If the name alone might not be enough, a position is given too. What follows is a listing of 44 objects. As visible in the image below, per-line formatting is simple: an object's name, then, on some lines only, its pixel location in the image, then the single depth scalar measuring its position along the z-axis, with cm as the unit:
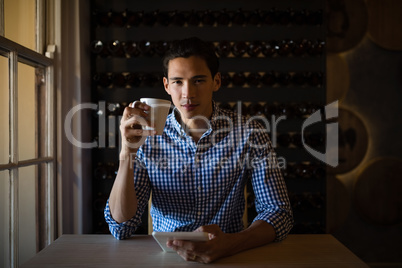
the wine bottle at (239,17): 245
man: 126
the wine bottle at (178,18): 243
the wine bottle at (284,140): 251
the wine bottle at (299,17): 244
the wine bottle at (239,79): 247
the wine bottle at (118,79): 247
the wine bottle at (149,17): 244
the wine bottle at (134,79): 246
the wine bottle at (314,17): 244
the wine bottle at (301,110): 247
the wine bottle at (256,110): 246
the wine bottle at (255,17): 245
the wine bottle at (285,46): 244
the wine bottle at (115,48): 244
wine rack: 245
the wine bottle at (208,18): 243
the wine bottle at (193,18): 243
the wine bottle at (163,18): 244
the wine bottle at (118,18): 245
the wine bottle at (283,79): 247
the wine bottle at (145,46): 243
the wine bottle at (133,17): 245
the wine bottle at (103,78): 246
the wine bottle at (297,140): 250
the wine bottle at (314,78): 246
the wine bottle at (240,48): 245
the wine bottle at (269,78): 246
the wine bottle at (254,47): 244
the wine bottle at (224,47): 246
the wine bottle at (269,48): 244
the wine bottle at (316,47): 242
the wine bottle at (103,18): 246
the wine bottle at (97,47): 246
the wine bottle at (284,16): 243
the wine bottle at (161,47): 243
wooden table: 95
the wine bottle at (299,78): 246
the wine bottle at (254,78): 246
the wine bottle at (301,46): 243
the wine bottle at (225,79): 248
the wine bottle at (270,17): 243
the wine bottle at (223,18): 244
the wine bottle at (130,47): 245
